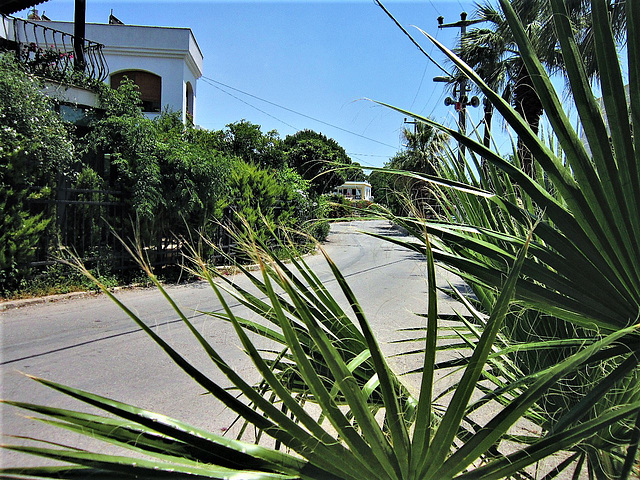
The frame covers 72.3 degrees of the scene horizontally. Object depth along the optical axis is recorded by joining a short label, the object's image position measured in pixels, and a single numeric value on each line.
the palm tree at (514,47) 7.43
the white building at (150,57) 17.45
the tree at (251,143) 16.47
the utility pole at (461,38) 9.05
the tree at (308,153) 26.10
